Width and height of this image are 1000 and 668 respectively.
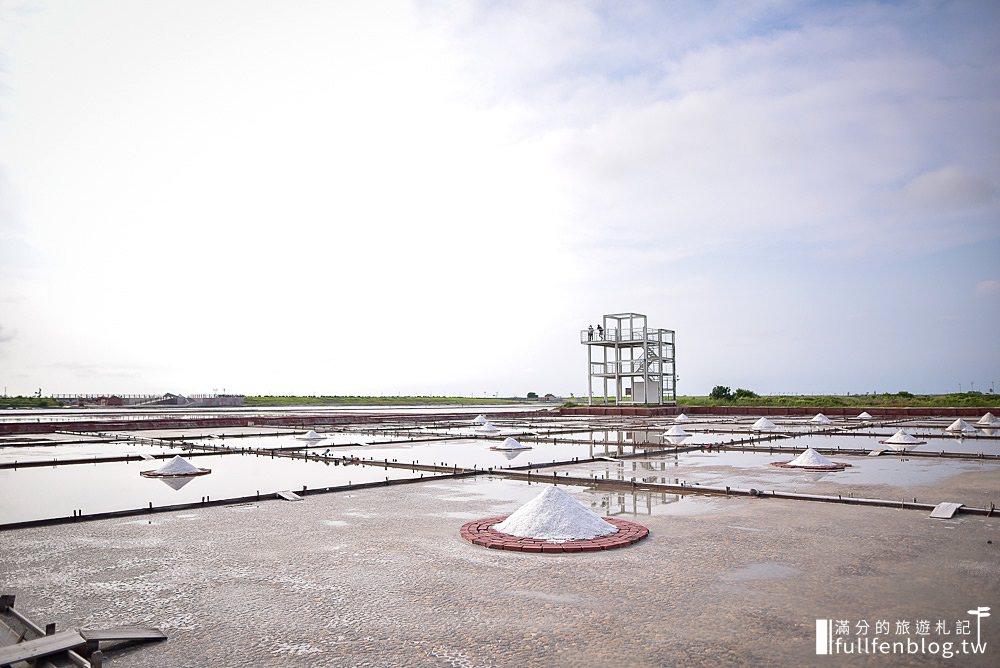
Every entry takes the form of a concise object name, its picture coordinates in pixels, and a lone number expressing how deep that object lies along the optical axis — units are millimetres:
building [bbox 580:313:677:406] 50500
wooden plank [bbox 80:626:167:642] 5113
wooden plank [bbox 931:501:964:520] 9847
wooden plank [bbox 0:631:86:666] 4793
